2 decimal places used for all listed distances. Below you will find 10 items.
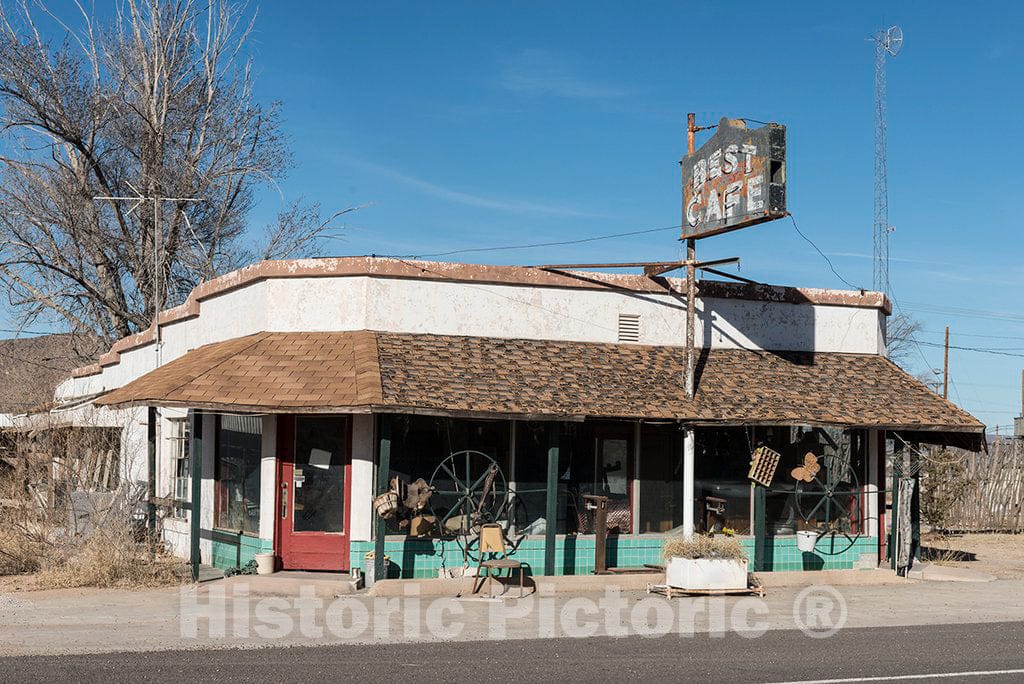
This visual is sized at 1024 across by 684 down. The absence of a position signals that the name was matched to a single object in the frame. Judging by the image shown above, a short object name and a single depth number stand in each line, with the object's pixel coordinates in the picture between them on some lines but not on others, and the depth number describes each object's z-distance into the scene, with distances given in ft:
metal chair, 48.06
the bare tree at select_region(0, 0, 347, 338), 97.09
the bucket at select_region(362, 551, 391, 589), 49.78
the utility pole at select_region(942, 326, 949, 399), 149.12
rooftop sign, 52.80
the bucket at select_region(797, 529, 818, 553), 57.26
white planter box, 49.90
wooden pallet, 49.70
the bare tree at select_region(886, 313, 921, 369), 168.66
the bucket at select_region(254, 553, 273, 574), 51.01
